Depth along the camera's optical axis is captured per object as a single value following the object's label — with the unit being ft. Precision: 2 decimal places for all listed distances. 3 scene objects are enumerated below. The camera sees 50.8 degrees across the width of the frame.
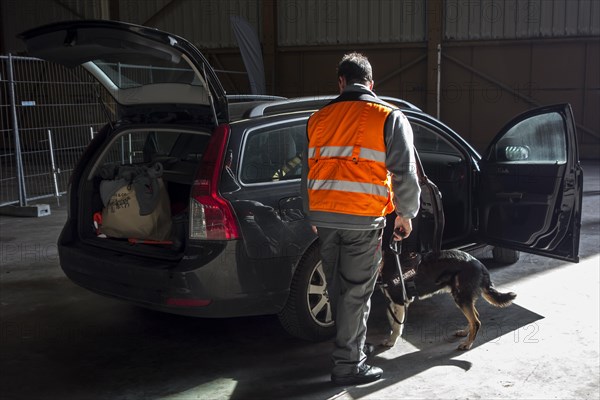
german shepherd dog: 13.24
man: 10.80
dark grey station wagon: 11.90
